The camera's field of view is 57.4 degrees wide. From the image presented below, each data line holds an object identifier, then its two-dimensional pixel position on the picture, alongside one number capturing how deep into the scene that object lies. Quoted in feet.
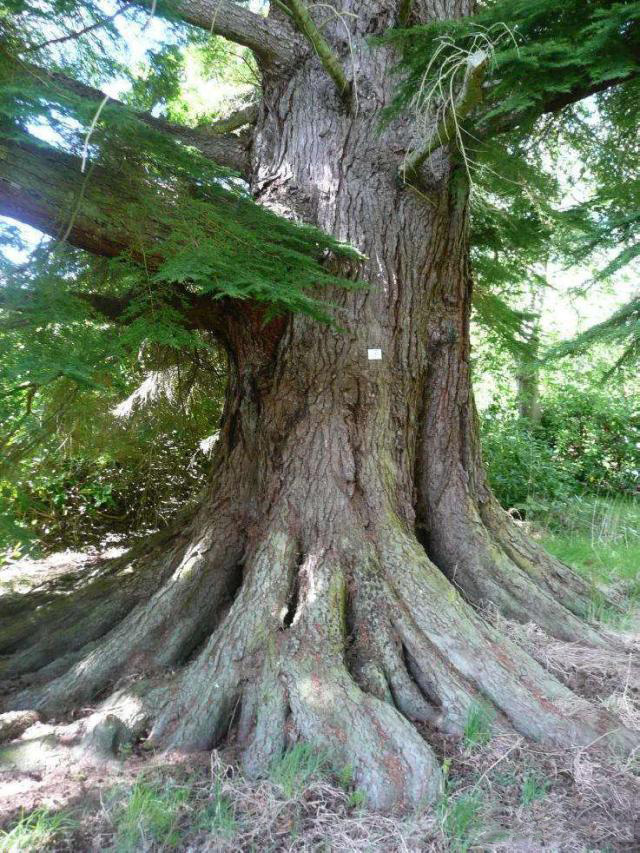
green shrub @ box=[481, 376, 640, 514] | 26.81
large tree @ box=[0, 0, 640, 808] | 9.53
